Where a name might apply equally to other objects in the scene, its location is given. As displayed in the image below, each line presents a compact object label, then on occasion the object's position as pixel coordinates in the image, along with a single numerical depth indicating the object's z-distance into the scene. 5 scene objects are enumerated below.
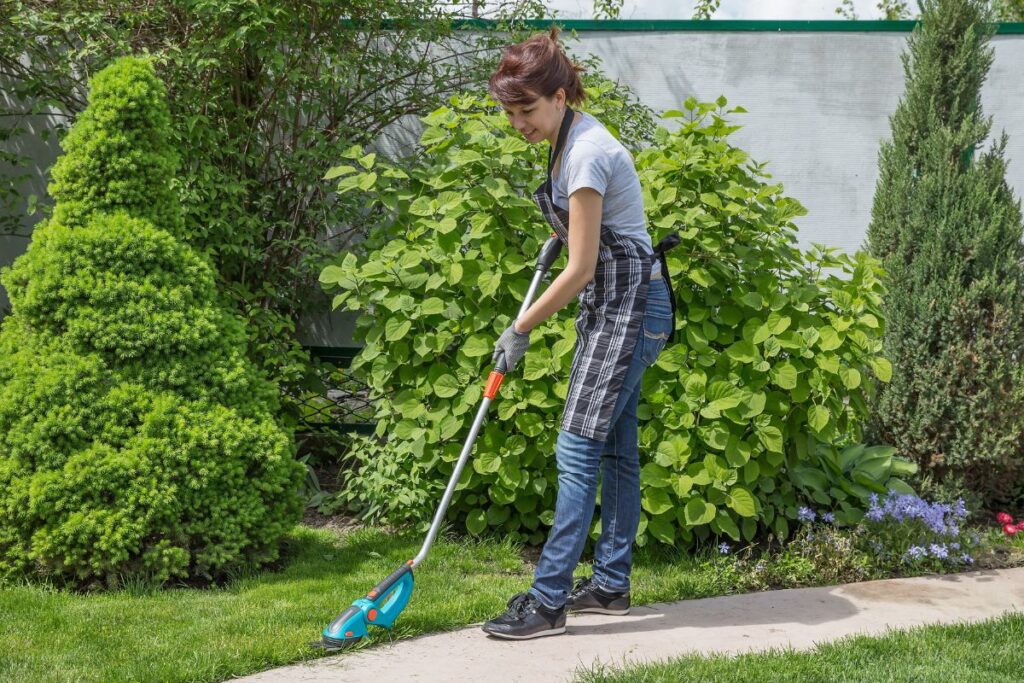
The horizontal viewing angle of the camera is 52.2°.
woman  3.24
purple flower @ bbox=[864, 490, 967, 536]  4.48
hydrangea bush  4.26
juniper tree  5.18
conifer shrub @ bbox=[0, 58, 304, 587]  3.75
